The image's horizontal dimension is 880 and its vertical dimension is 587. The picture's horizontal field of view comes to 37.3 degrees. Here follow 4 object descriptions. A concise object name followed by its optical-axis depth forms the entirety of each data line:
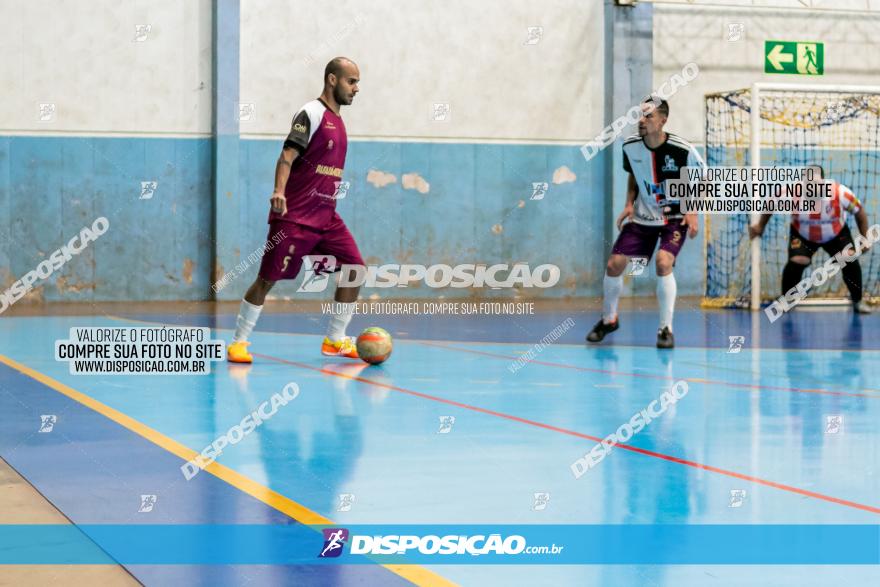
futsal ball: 9.66
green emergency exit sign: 20.81
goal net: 19.70
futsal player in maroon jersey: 9.41
